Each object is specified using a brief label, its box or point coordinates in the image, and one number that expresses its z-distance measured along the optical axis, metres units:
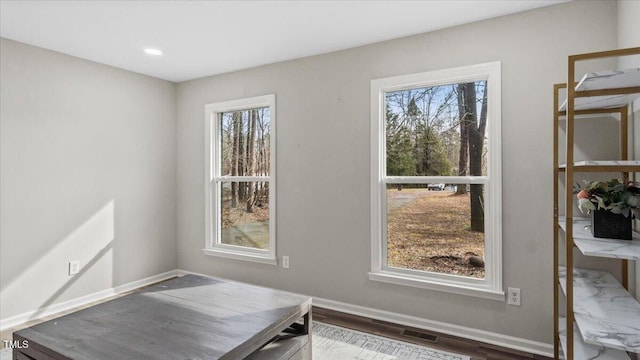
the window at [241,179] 3.64
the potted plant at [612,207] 1.59
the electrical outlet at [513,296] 2.42
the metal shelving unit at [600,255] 1.42
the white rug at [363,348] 2.35
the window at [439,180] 2.55
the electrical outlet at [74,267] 3.25
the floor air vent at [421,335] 2.57
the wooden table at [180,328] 1.53
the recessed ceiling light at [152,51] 3.13
